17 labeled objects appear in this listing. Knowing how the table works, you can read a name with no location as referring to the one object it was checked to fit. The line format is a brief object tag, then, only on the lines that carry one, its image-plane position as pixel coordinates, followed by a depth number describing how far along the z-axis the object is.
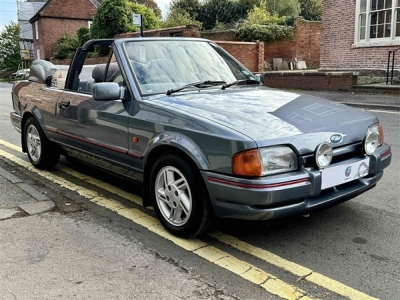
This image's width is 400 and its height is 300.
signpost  16.75
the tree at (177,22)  32.75
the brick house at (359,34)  15.29
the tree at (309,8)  49.84
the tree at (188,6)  45.89
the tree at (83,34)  32.79
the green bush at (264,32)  24.89
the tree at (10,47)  60.38
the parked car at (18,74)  44.73
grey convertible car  3.05
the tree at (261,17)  30.94
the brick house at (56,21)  46.62
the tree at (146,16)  29.98
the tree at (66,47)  37.91
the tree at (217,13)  45.00
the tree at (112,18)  28.33
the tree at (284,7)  48.25
